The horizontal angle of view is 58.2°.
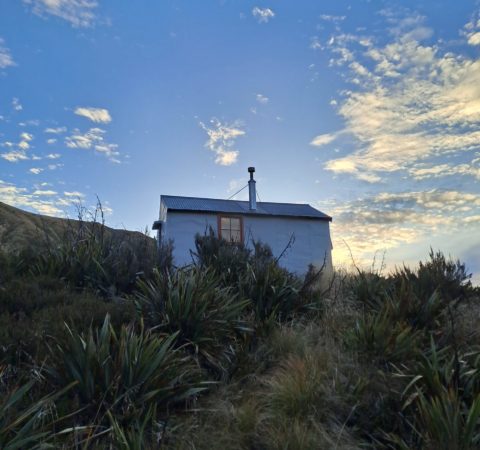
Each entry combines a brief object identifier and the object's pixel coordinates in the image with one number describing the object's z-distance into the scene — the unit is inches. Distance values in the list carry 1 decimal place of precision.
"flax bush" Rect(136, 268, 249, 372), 206.2
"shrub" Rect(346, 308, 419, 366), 201.8
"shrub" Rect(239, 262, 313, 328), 273.0
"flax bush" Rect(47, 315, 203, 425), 147.9
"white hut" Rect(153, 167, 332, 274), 845.2
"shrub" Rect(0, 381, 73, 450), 115.6
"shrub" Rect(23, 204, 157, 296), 292.0
